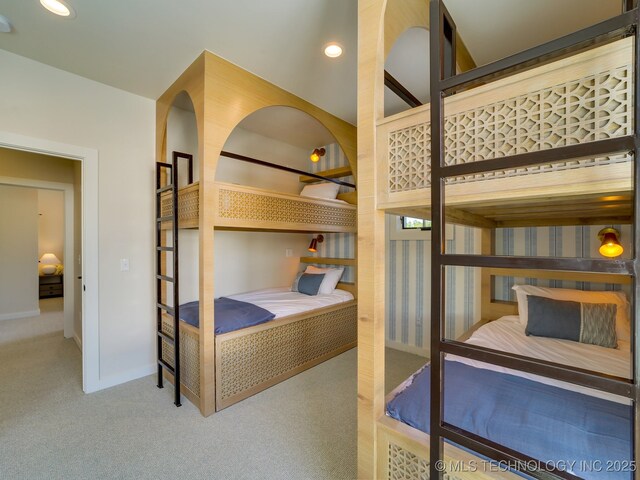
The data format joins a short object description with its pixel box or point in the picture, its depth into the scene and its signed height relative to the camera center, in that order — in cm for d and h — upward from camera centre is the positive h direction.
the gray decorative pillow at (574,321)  195 -59
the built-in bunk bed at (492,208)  80 +13
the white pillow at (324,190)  396 +68
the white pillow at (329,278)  378 -53
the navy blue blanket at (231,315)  245 -70
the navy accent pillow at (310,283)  375 -59
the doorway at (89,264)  261 -23
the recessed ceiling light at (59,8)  175 +144
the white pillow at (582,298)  204 -47
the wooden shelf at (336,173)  398 +94
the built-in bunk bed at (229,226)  226 +9
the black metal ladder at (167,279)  242 -36
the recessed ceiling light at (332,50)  213 +143
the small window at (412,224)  361 +19
